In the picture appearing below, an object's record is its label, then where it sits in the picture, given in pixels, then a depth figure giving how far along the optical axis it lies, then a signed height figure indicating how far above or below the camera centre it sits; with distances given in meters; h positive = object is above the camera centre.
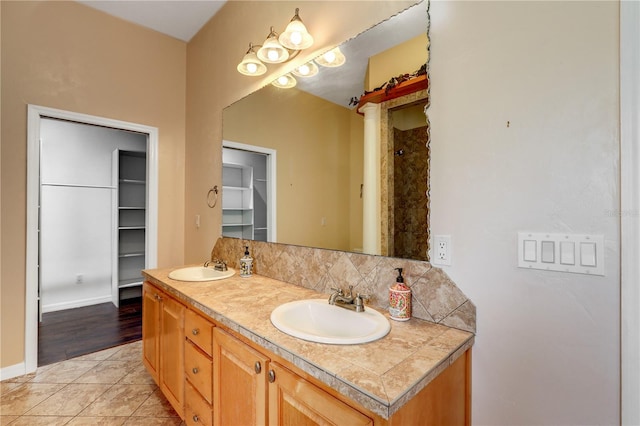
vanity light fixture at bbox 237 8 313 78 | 1.64 +1.00
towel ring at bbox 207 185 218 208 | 2.54 +0.14
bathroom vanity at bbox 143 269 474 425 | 0.78 -0.50
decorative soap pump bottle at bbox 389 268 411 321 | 1.17 -0.35
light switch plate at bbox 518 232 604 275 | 0.84 -0.11
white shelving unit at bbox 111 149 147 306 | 3.84 -0.13
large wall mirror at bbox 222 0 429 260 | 1.26 +0.32
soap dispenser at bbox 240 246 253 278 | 2.01 -0.36
